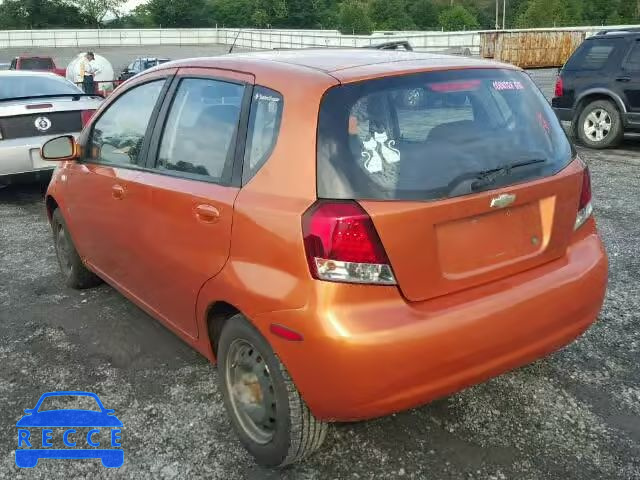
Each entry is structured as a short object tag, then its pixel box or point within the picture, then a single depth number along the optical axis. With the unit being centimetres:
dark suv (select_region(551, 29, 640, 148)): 963
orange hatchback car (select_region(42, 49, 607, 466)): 229
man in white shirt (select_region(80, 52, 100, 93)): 1734
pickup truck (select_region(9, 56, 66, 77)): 2184
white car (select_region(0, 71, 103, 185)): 715
